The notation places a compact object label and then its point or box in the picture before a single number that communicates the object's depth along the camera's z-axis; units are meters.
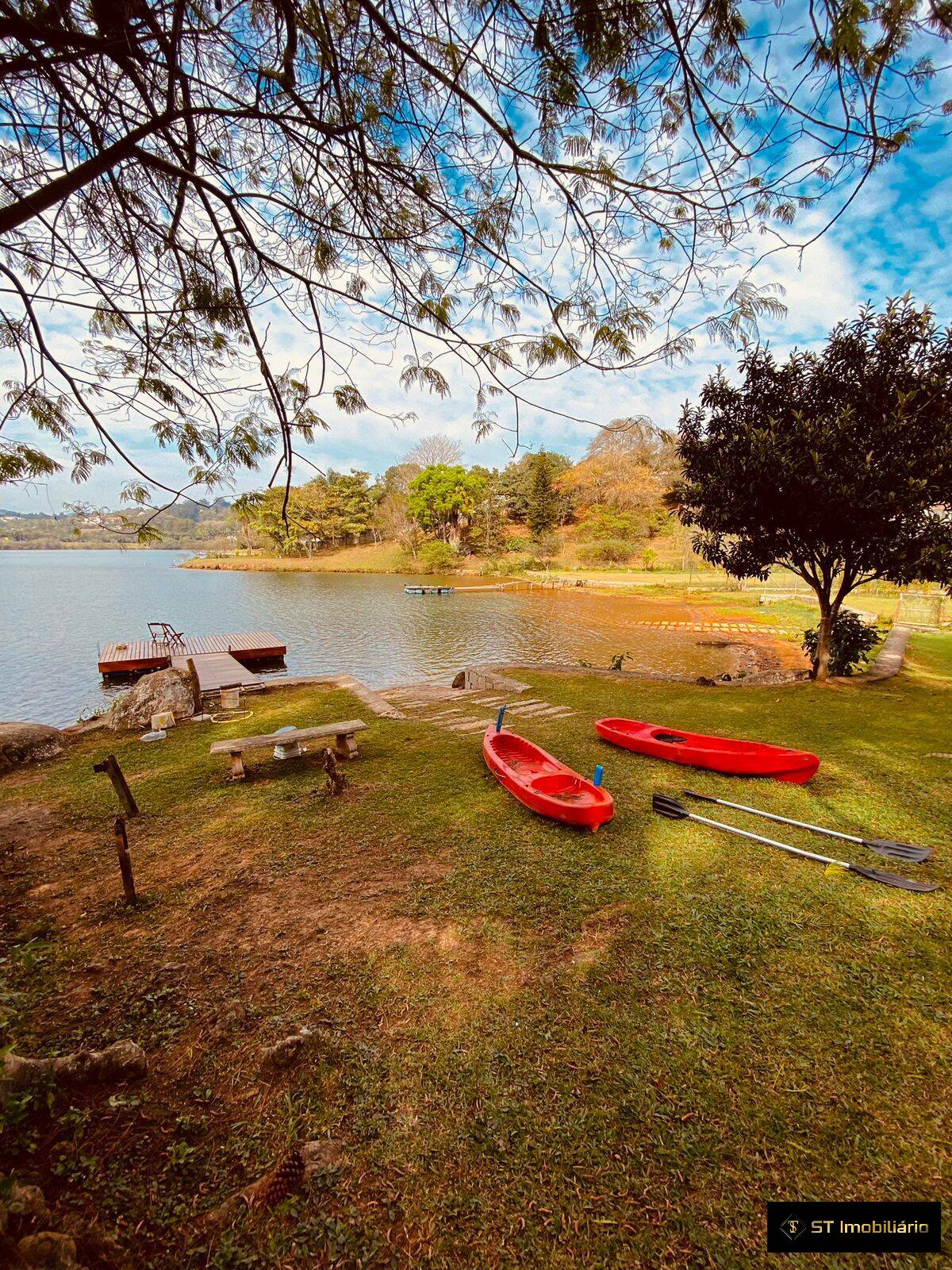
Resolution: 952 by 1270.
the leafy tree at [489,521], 55.72
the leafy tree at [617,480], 50.75
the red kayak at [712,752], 5.52
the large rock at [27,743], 6.90
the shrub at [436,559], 52.59
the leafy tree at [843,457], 7.45
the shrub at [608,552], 49.19
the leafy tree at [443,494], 51.50
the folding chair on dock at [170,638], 17.83
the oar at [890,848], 4.04
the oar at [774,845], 3.74
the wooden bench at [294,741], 6.04
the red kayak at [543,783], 4.56
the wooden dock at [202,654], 13.95
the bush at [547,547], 52.78
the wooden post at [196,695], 9.77
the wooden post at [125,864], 3.37
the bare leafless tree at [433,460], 51.06
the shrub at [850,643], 10.31
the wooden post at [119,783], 4.54
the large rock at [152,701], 8.84
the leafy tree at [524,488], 55.73
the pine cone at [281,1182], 1.90
